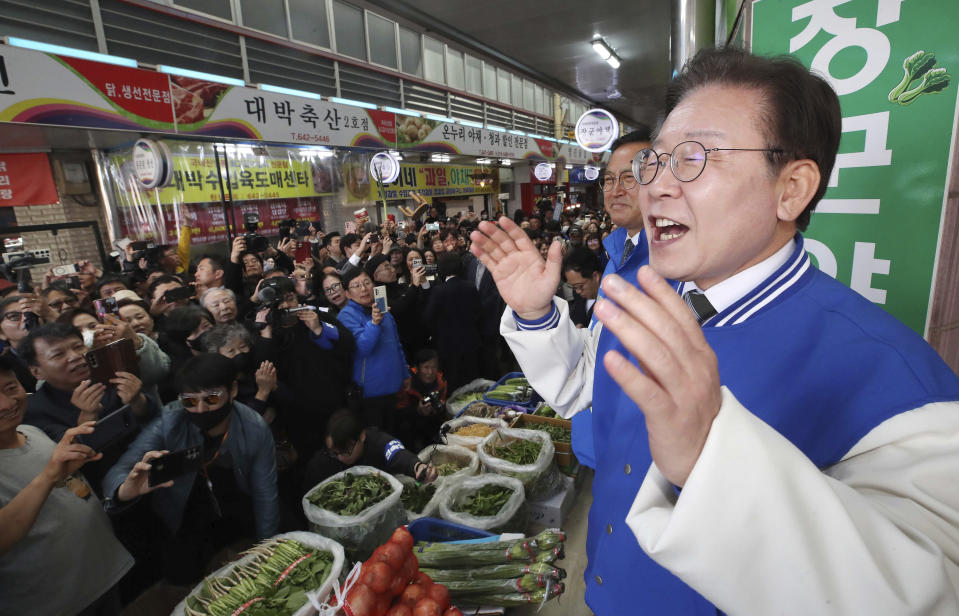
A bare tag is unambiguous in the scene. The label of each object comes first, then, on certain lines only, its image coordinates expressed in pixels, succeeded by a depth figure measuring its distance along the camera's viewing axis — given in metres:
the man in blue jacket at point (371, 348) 3.41
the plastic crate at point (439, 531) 2.20
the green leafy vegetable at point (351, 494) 2.26
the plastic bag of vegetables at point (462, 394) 3.82
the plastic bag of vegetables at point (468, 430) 3.05
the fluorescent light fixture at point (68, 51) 5.00
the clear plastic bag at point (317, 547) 1.74
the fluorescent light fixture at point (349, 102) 8.64
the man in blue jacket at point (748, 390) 0.50
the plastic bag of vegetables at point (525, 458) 2.59
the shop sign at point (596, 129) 8.44
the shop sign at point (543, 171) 13.91
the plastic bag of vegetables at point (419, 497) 2.49
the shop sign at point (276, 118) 6.43
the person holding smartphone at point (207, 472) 2.09
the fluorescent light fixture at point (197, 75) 6.23
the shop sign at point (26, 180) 5.79
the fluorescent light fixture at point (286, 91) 7.48
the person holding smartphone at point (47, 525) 1.60
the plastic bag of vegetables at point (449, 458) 2.88
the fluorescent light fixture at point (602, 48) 9.40
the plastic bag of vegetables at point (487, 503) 2.27
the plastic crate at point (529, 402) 3.60
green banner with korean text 1.48
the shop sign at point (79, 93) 4.76
